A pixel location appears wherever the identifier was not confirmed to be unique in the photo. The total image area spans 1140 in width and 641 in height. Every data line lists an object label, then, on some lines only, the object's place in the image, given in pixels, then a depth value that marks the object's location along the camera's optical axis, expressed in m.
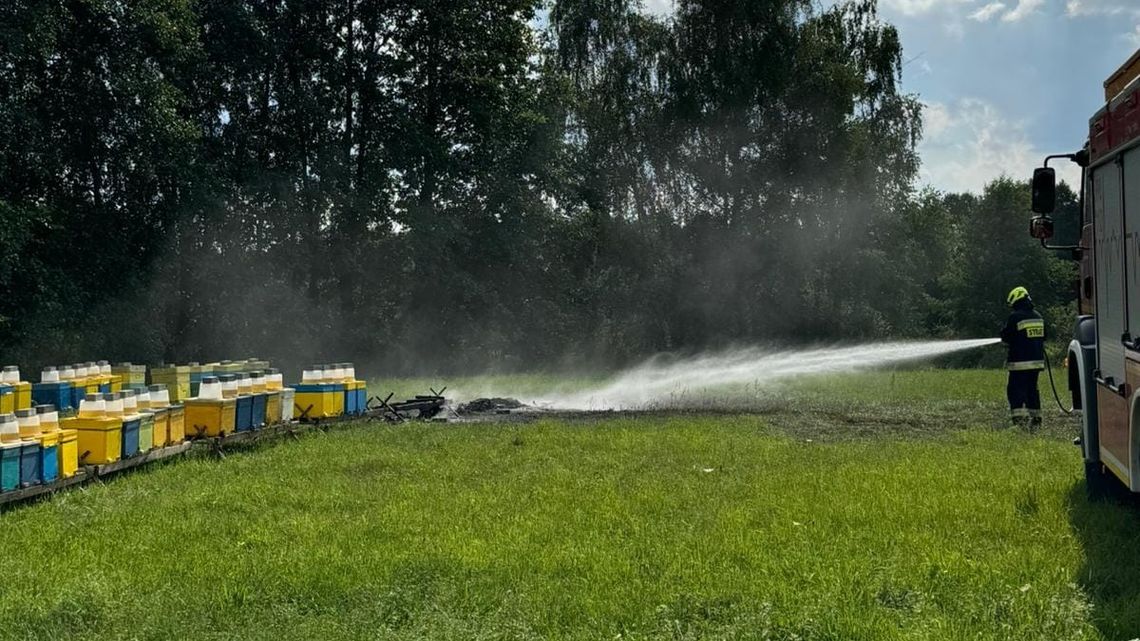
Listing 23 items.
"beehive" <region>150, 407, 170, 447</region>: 11.25
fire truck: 6.11
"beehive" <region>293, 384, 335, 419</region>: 14.42
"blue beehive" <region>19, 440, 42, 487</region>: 8.83
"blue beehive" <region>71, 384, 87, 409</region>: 12.79
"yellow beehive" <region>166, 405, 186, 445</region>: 11.70
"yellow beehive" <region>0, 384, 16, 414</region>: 11.14
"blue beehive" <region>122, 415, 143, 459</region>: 10.46
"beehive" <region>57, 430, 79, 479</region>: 9.52
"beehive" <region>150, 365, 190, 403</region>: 14.21
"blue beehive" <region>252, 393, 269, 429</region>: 13.05
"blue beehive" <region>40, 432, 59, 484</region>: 9.09
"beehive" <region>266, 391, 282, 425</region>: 13.44
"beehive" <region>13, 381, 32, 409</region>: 11.71
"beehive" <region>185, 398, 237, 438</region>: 12.09
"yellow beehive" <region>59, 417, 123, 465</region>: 10.03
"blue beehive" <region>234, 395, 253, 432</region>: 12.70
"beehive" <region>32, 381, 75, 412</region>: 12.41
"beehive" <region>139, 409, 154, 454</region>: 10.84
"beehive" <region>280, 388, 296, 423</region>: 13.91
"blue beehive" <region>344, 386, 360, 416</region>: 15.20
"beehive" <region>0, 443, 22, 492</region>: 8.54
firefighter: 13.45
